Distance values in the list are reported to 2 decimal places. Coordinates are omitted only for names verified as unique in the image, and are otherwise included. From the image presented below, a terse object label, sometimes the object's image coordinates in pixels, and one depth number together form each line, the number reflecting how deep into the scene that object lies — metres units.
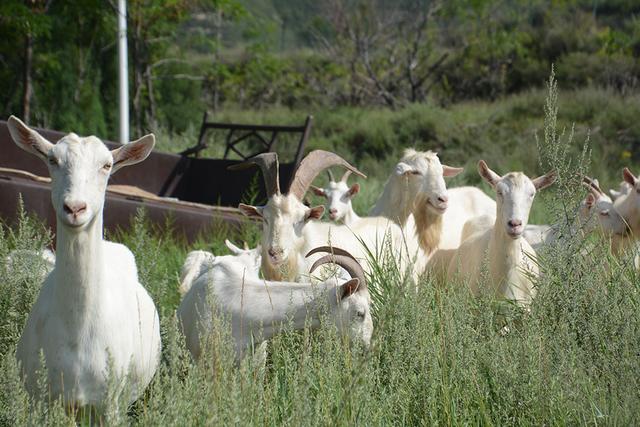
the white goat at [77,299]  7.48
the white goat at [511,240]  12.35
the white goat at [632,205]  14.84
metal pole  28.02
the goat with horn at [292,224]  12.28
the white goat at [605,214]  14.69
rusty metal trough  15.70
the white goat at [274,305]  9.63
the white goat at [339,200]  20.00
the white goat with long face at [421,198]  15.38
